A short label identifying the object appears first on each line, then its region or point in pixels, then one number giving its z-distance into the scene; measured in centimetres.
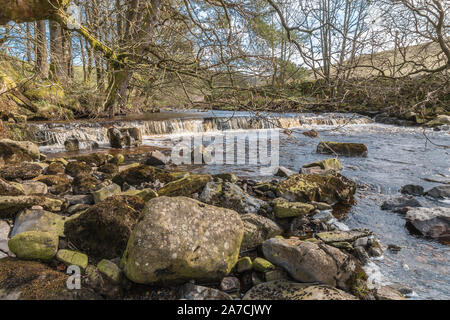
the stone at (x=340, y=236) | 319
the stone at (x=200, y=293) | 214
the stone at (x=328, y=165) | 657
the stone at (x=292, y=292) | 213
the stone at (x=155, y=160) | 718
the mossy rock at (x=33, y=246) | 231
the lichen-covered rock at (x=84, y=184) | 445
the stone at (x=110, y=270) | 218
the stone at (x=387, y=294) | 231
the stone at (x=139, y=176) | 519
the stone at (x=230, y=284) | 232
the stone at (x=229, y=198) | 400
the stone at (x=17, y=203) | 292
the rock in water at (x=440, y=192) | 504
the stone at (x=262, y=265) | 249
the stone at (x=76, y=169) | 575
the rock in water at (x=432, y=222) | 360
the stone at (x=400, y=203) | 452
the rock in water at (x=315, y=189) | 460
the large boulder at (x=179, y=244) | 215
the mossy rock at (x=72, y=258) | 232
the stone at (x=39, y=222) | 276
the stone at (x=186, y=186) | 421
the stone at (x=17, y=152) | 604
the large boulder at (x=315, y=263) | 237
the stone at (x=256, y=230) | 306
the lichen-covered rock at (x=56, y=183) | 443
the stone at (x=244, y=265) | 255
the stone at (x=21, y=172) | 470
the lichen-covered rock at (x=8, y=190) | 326
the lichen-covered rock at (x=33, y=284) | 193
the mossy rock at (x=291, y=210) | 387
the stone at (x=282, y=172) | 635
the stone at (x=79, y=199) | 388
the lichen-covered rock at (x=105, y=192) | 395
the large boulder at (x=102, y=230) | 254
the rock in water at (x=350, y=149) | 838
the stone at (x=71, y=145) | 885
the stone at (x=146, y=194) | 373
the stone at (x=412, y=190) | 529
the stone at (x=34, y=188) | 404
